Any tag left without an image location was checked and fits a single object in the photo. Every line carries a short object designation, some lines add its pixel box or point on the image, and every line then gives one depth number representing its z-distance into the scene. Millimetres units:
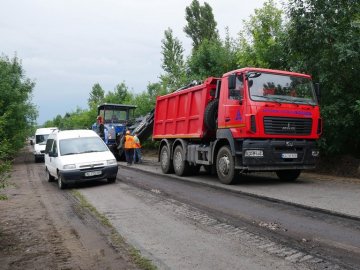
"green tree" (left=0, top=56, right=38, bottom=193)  28297
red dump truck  10883
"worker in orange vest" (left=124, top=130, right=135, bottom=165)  20406
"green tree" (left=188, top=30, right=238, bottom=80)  24438
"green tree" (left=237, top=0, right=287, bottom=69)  16984
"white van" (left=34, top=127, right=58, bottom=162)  28688
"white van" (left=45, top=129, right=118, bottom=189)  12750
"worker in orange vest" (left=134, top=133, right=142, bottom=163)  21709
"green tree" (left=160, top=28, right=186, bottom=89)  30094
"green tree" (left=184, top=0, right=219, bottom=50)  42781
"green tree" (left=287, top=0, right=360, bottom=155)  12469
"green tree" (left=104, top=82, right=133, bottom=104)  50791
